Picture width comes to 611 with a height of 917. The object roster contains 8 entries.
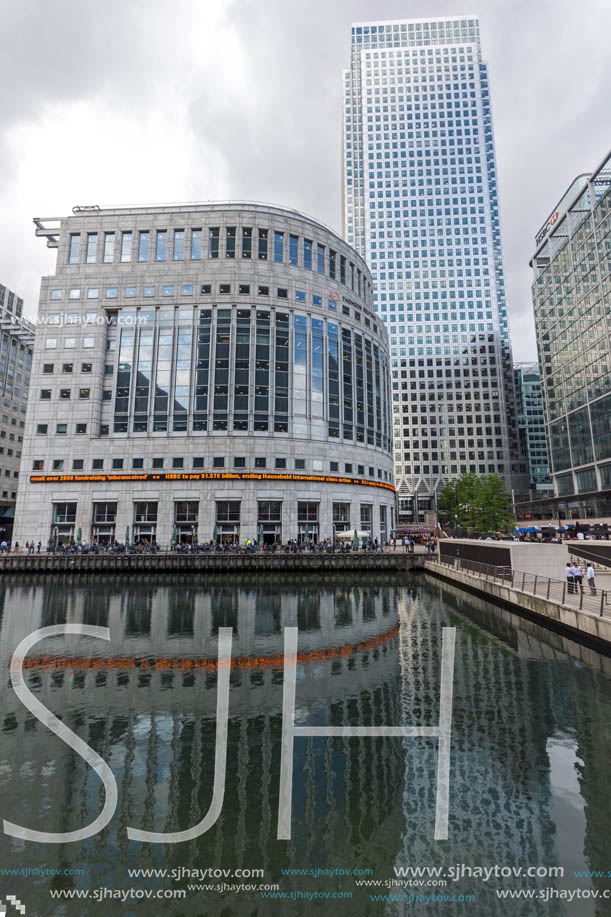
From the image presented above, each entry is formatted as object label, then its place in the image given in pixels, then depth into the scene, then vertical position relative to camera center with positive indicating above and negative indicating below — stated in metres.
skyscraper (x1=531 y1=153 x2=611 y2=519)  84.00 +38.64
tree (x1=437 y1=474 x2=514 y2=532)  80.56 +4.71
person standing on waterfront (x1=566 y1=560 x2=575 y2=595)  26.18 -2.86
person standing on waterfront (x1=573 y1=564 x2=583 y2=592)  26.36 -2.63
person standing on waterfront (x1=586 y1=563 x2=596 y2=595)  25.05 -2.58
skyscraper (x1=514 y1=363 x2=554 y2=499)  140.50 +34.13
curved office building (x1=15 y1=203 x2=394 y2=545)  67.50 +22.48
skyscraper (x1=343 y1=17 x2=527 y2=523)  144.00 +93.35
